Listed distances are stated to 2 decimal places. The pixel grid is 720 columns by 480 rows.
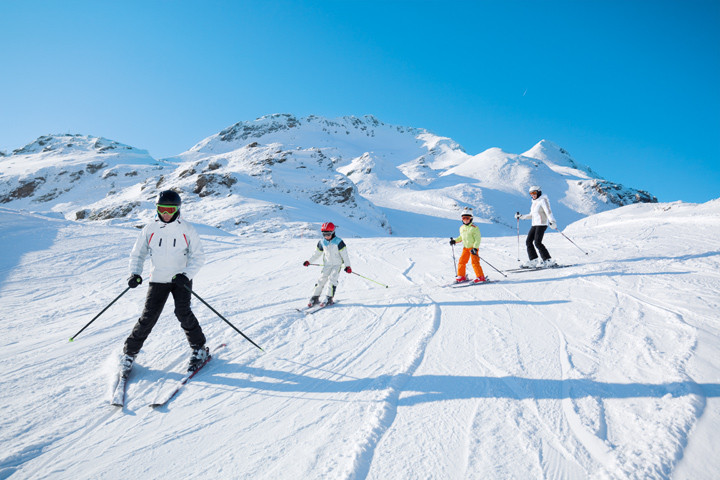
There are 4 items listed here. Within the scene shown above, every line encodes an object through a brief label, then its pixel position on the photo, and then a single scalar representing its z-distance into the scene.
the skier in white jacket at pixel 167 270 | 3.45
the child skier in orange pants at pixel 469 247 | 6.97
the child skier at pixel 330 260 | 5.89
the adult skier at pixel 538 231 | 8.02
